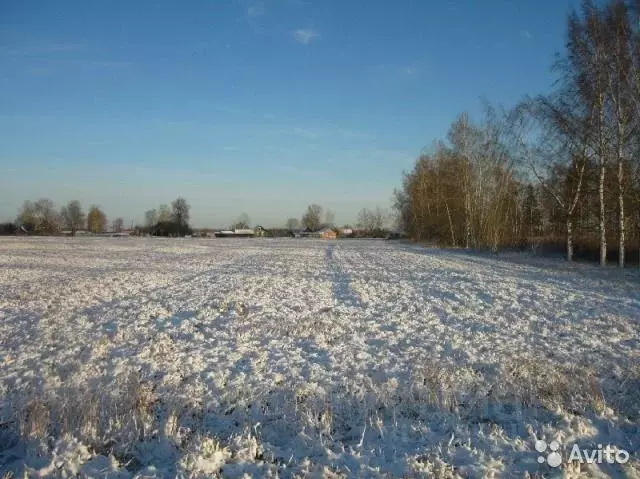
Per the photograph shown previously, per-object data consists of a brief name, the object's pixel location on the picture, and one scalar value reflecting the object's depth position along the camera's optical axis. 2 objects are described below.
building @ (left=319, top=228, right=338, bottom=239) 161.05
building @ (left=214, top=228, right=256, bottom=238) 154.57
